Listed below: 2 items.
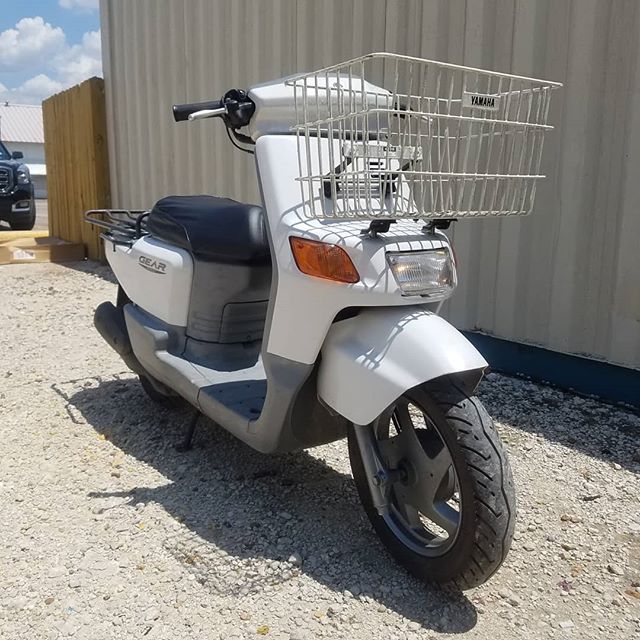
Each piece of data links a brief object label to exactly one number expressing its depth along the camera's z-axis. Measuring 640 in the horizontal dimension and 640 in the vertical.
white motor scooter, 2.09
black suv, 12.73
